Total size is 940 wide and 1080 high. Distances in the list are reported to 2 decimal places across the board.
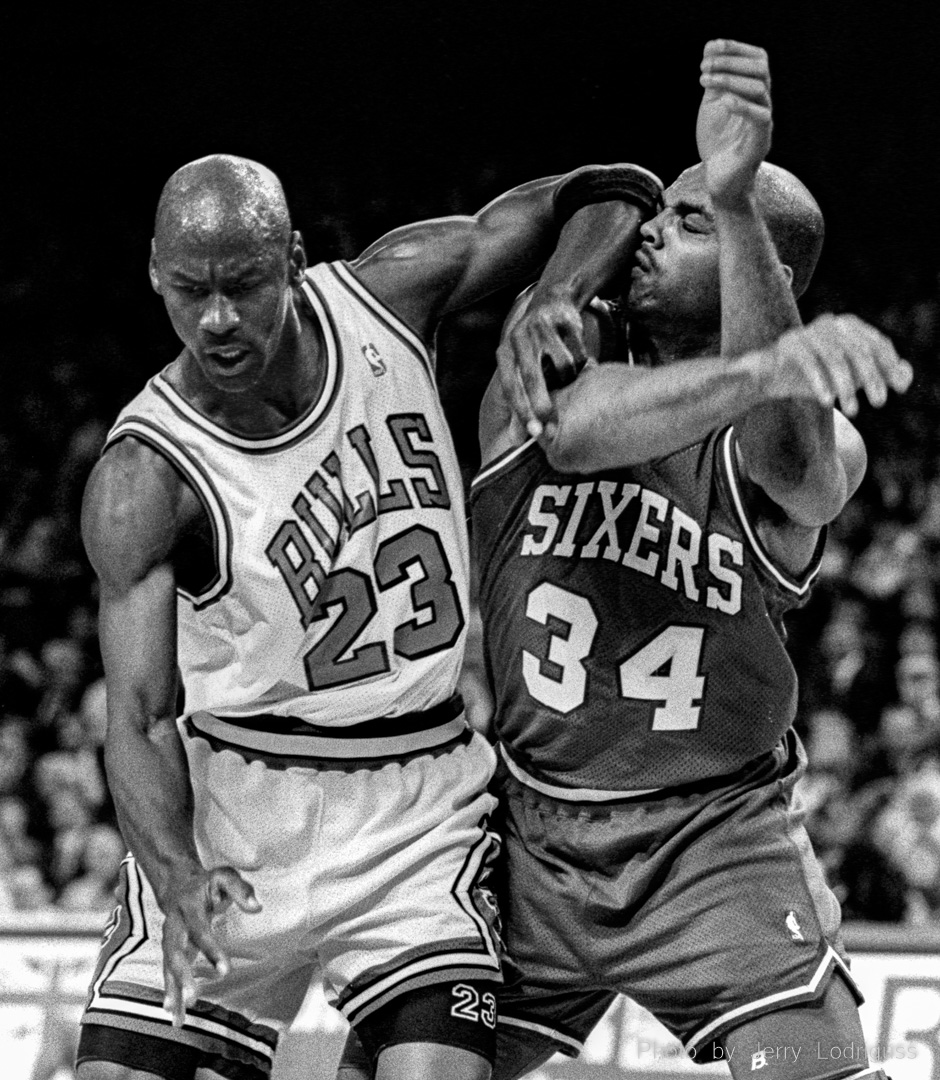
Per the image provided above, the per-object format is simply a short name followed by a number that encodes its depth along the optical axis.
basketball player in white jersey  5.34
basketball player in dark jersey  5.73
